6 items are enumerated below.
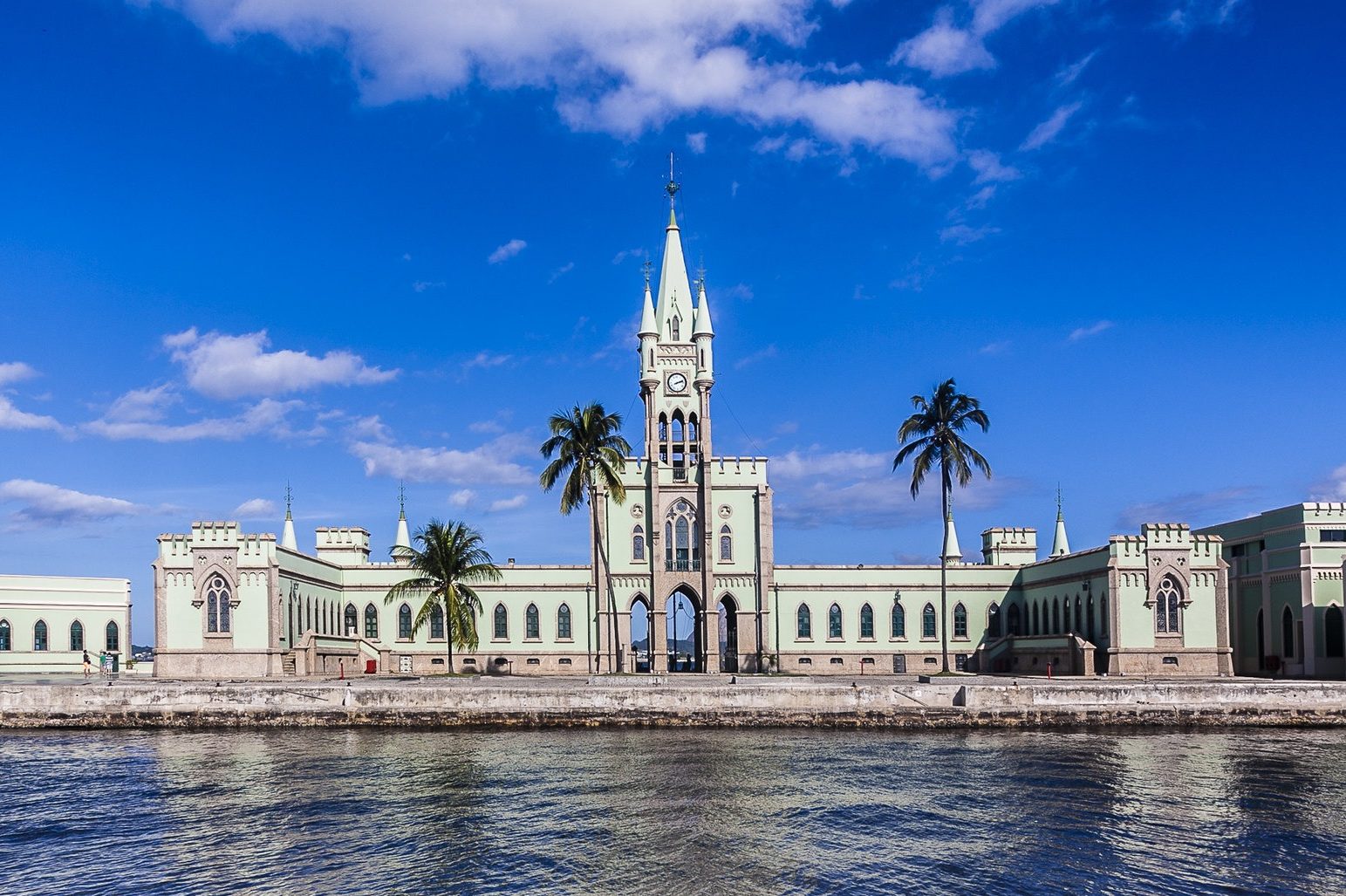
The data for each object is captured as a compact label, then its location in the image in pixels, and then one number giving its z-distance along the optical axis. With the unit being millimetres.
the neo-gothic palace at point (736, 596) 58125
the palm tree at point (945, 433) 58812
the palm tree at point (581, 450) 58062
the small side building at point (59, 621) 66125
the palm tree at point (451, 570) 55844
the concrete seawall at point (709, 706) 41844
